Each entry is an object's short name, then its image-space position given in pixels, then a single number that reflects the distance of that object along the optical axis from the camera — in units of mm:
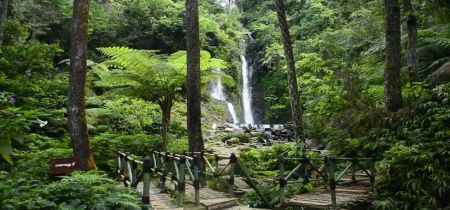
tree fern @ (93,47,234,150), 9828
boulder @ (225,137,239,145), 15170
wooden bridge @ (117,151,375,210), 6098
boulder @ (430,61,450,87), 9156
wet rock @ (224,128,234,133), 17719
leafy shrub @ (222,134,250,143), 15742
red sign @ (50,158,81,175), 5898
